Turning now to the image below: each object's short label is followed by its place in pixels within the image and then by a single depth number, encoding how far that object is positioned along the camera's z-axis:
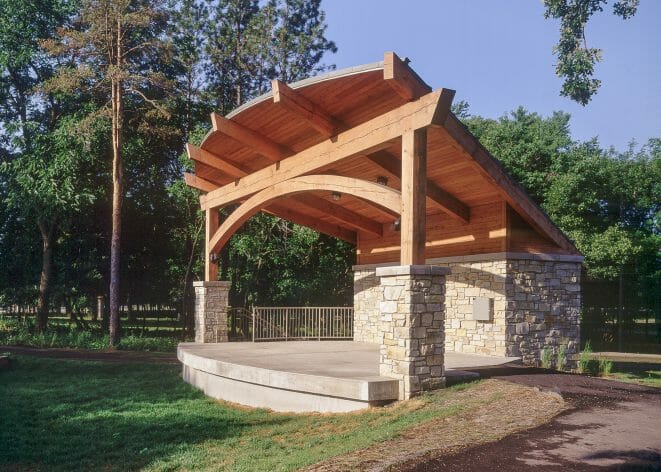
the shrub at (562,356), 10.57
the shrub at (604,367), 10.77
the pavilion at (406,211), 7.37
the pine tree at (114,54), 17.33
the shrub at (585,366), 10.91
